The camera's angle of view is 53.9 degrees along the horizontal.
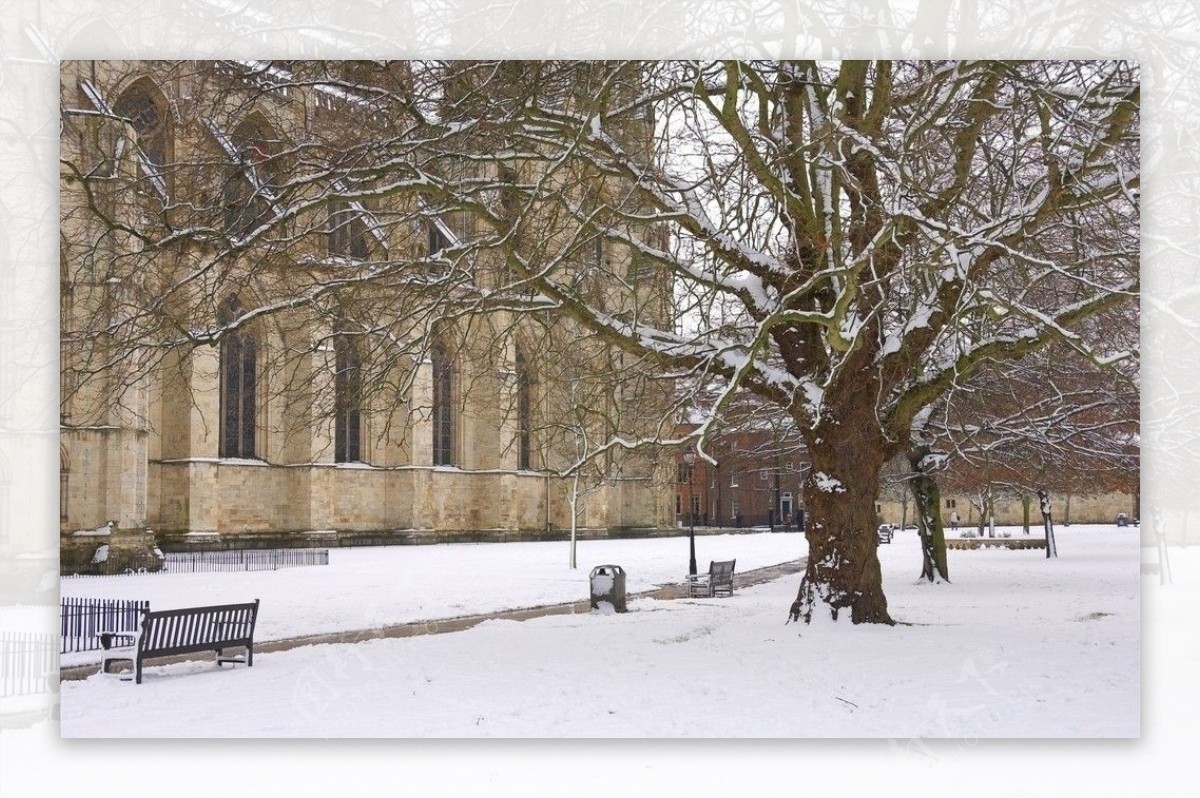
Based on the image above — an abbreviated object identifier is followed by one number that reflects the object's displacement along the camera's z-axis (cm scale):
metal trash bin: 1472
